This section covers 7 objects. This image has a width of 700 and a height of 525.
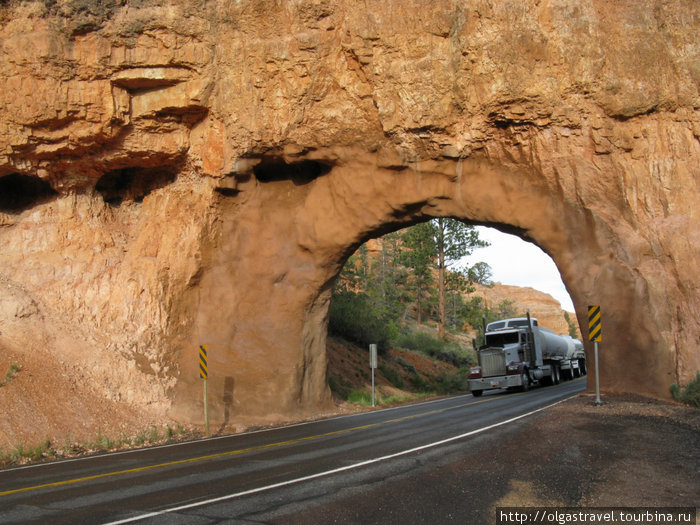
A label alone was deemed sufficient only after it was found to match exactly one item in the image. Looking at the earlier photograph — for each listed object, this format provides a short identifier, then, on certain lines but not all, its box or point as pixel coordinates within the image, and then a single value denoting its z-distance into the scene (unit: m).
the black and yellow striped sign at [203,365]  17.36
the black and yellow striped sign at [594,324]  16.83
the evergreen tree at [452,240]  43.47
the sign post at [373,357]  23.98
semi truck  27.81
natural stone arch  18.11
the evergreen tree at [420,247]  44.12
